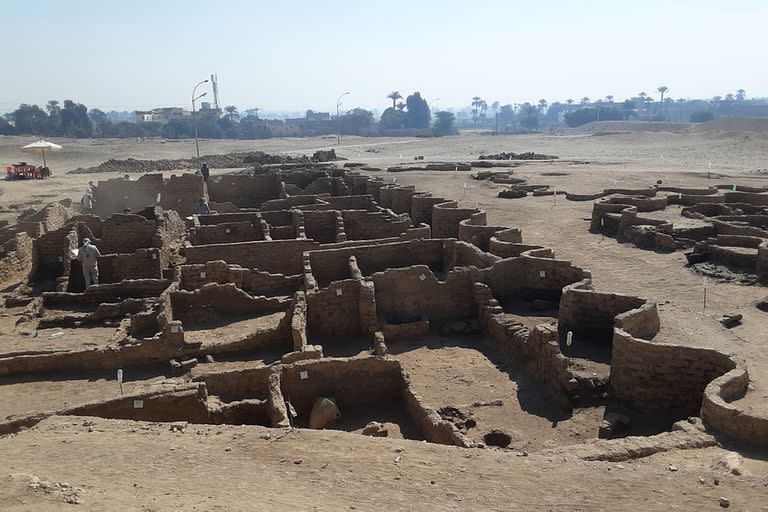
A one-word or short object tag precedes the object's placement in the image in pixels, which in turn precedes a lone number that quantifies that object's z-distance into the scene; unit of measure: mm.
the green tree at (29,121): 113375
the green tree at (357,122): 144500
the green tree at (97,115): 181512
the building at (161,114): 163138
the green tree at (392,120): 152000
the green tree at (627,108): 172888
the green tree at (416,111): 156625
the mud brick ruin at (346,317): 10945
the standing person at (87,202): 29984
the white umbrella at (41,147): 44062
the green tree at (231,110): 176800
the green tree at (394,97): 180875
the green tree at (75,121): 115438
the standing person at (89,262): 18172
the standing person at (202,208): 25445
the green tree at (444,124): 149788
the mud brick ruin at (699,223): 19203
